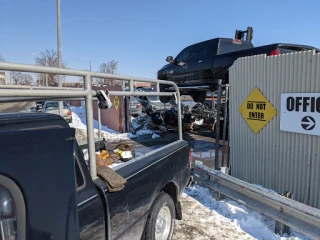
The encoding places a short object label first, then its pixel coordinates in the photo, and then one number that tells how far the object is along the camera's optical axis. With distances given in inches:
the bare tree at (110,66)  2338.7
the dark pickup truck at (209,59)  269.2
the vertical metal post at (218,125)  200.8
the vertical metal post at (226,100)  201.9
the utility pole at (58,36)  531.1
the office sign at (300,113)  151.8
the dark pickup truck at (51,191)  46.7
